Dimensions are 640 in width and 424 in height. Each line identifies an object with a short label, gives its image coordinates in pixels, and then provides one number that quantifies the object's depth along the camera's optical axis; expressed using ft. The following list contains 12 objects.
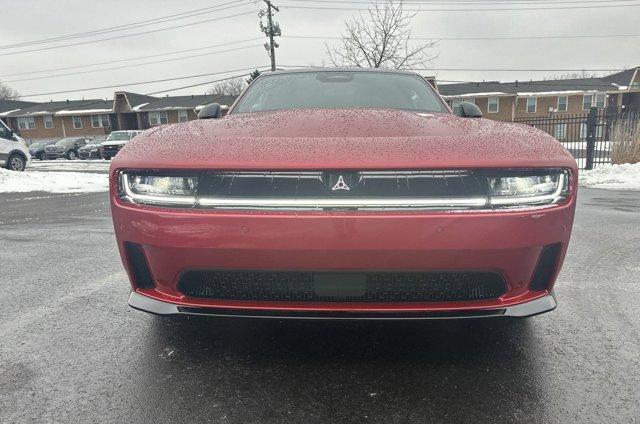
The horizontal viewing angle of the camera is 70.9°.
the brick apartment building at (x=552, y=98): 128.67
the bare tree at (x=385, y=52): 73.46
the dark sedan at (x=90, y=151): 95.55
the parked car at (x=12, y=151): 47.26
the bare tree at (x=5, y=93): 257.38
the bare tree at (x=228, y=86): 253.57
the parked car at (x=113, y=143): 84.07
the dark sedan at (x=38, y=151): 103.50
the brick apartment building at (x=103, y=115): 155.94
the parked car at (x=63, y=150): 101.14
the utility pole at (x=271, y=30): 93.40
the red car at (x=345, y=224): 5.53
